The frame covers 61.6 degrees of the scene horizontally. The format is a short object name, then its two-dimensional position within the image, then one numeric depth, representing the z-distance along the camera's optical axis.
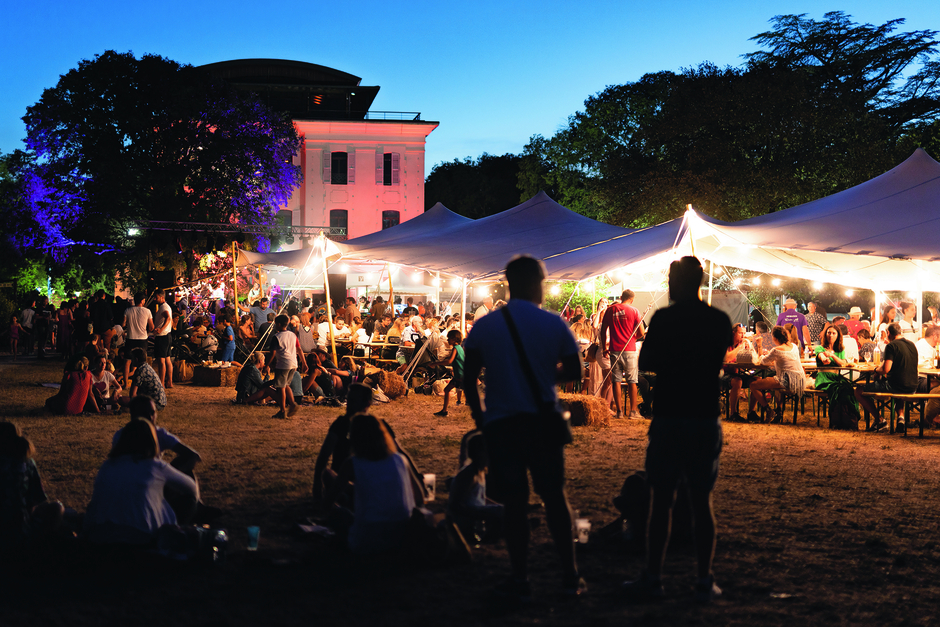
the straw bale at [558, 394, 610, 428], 10.12
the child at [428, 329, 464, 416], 11.05
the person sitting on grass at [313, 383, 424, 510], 5.36
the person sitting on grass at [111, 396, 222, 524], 4.69
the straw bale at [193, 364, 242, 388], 15.00
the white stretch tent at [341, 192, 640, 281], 14.11
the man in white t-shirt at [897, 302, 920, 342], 12.58
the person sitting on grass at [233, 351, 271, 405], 12.17
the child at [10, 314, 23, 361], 21.64
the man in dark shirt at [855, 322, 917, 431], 9.53
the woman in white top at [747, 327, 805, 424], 10.32
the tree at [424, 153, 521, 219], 56.09
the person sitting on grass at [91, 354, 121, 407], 10.88
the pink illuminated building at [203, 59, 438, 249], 41.59
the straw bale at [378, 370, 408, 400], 13.02
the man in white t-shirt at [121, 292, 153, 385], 12.63
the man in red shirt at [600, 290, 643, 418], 10.78
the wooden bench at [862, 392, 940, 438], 9.49
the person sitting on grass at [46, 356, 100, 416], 10.43
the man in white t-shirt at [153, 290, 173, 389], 12.90
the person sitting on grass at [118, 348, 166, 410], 10.48
